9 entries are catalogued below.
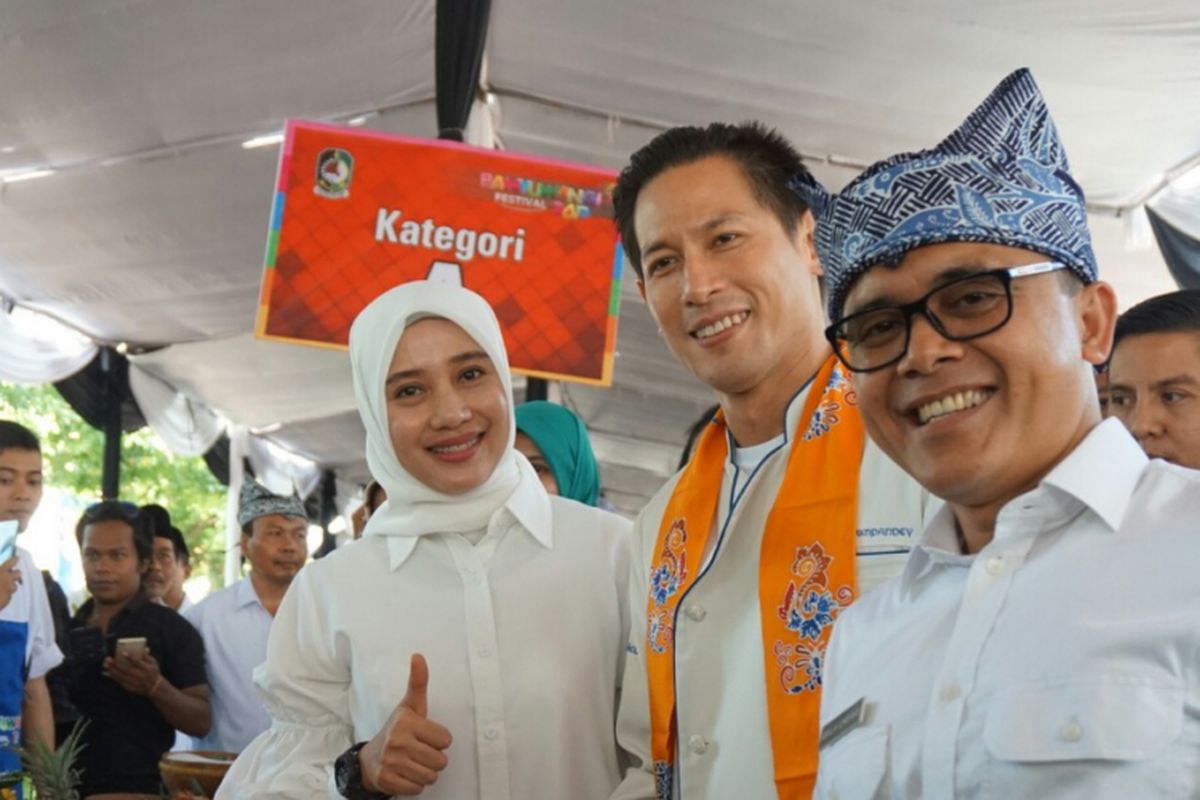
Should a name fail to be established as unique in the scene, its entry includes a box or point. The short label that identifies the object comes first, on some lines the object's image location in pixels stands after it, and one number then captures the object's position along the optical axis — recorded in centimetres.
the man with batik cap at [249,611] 443
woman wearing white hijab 221
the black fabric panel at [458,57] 525
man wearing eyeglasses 116
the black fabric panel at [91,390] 1091
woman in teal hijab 323
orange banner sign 446
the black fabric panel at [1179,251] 564
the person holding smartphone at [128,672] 406
